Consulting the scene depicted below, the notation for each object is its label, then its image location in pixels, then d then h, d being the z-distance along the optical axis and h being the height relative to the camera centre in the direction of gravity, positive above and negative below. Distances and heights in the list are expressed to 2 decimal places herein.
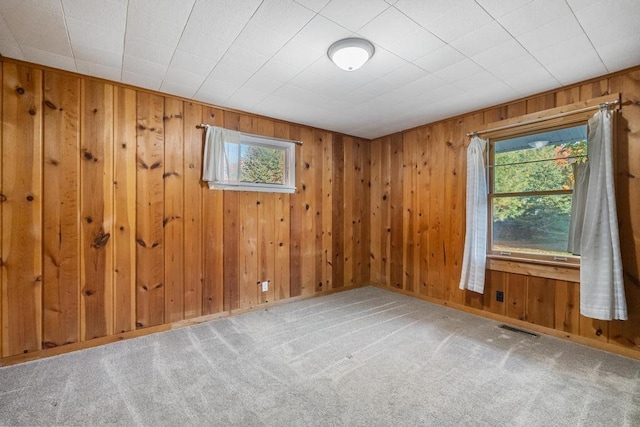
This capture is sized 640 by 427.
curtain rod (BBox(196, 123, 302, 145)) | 3.01 +0.91
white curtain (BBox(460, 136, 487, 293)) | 3.08 -0.09
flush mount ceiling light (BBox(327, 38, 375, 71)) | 1.89 +1.11
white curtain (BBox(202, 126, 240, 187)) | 2.98 +0.60
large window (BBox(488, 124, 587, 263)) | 2.65 +0.21
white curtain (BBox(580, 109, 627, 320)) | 2.23 -0.22
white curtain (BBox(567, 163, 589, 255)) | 2.45 +0.07
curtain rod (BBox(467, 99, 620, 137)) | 2.33 +0.91
